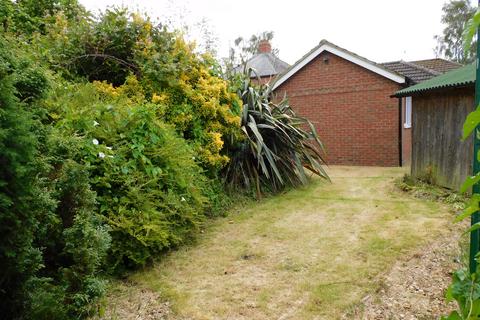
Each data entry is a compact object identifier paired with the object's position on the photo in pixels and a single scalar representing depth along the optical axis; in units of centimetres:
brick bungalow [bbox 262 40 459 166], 1087
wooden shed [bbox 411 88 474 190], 595
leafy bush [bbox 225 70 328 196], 593
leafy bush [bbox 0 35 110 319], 172
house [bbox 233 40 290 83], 1792
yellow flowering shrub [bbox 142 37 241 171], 487
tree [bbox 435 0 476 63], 2850
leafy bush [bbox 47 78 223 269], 308
